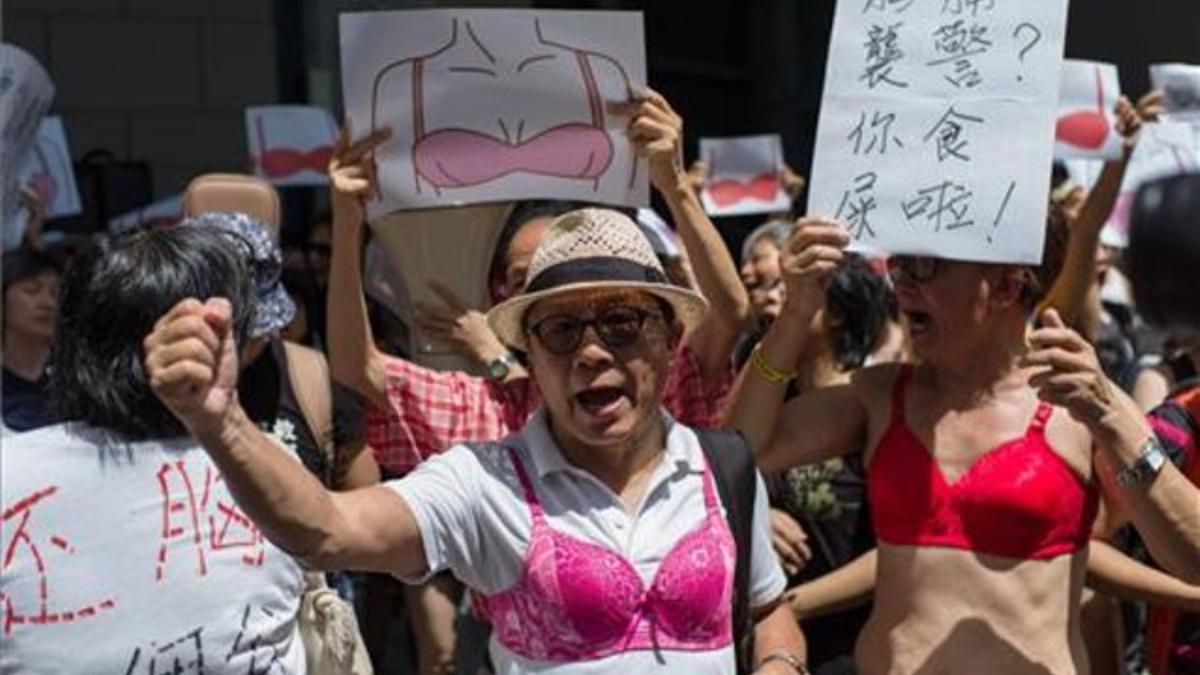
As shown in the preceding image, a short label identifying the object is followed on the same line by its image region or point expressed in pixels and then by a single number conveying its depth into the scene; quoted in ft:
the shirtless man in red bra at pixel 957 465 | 10.92
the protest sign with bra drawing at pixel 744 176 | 24.63
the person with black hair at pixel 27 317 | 15.74
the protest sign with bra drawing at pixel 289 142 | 24.31
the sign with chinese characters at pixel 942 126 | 10.85
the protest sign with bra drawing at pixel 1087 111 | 19.53
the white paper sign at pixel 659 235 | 14.30
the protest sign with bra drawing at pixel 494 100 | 11.55
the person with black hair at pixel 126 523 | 8.66
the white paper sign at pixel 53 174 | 21.52
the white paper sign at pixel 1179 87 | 17.07
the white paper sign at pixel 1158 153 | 16.87
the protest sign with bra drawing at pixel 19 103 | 15.05
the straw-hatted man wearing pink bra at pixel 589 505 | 8.99
